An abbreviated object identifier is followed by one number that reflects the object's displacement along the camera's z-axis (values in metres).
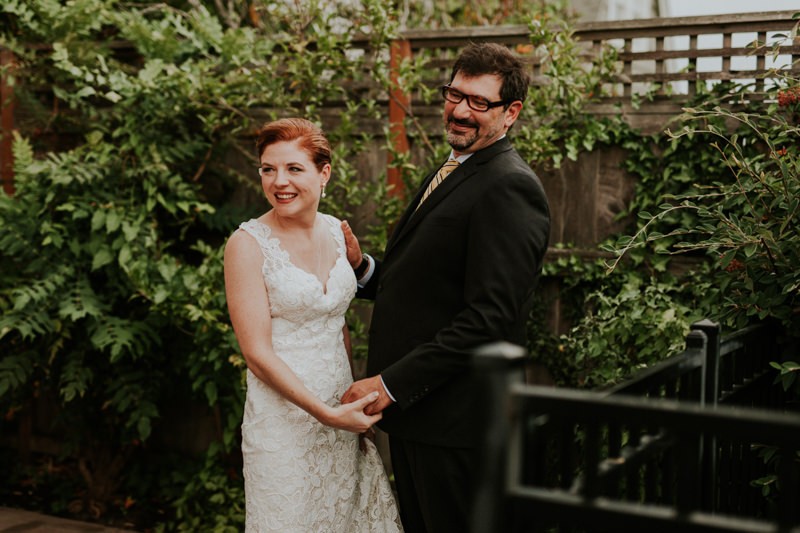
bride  2.82
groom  2.61
